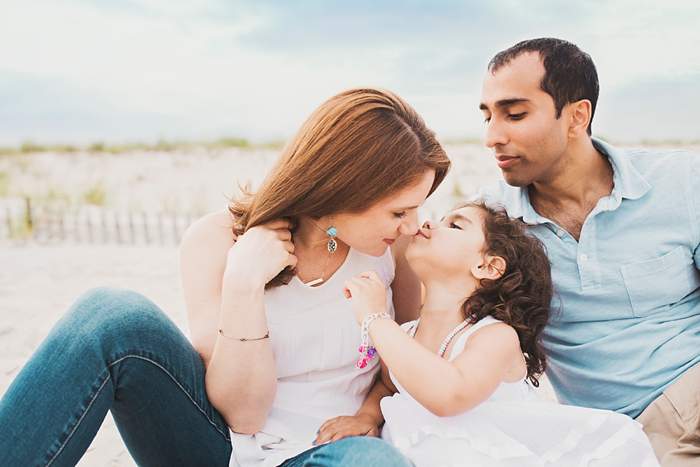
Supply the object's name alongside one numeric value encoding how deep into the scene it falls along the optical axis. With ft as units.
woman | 7.13
